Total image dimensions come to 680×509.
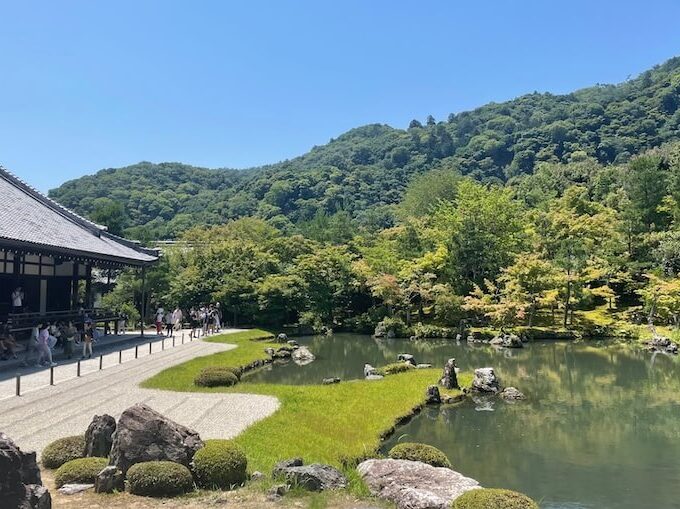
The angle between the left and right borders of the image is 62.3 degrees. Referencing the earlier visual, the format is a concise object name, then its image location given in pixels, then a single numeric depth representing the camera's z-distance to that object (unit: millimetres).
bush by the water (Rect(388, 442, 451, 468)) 9984
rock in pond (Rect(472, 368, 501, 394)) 19719
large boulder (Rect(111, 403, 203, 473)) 8297
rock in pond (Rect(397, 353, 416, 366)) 25706
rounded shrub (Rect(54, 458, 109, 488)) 8297
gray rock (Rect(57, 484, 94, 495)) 7941
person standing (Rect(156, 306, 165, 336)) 33500
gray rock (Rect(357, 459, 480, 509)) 7887
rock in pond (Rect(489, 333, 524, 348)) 33688
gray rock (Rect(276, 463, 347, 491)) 8383
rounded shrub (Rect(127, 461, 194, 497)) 7879
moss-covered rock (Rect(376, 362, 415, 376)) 23328
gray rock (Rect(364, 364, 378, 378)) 22845
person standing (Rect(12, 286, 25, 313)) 22500
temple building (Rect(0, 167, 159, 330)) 21442
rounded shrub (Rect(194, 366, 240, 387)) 18453
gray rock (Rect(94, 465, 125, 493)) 7957
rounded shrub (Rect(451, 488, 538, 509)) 7215
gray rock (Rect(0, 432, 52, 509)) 6176
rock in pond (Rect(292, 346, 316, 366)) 27688
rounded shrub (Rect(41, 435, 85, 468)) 9234
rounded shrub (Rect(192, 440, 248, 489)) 8367
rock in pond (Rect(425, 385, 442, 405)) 18156
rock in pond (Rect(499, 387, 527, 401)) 18844
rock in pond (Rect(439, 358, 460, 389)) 20016
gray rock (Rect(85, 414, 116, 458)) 9180
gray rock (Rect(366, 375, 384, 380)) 21975
